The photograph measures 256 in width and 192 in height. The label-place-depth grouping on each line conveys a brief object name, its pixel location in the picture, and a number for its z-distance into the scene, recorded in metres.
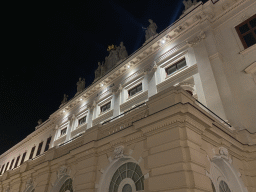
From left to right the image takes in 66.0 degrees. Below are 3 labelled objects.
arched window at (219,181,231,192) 8.14
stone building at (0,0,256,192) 6.79
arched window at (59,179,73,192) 11.12
